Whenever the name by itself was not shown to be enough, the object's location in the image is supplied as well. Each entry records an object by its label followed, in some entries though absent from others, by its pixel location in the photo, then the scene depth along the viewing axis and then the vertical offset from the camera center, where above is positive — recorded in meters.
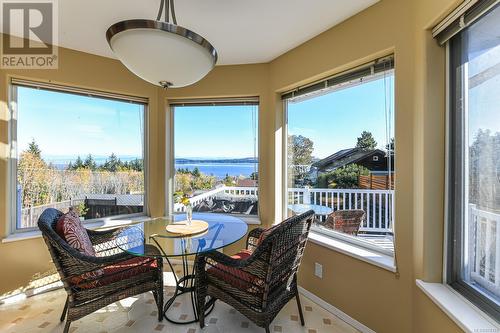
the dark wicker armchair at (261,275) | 1.58 -0.82
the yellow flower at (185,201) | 2.23 -0.34
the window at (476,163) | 1.15 +0.01
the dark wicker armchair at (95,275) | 1.63 -0.85
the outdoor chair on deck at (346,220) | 2.14 -0.52
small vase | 2.28 -0.47
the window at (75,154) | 2.47 +0.14
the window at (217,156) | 3.03 +0.13
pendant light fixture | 1.08 +0.58
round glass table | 1.80 -0.63
